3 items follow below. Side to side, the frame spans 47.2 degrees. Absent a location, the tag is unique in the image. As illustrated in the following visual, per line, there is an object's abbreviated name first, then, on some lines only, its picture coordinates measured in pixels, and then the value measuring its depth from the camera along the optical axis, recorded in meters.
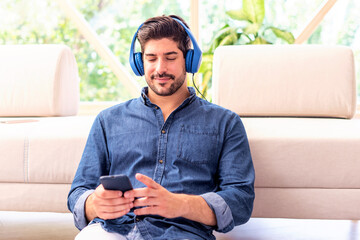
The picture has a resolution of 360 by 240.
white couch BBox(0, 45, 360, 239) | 1.59
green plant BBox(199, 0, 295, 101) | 3.95
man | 1.17
